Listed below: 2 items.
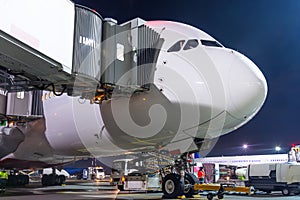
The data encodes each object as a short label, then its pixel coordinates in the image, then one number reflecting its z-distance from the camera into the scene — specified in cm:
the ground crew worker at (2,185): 1400
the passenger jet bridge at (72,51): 577
